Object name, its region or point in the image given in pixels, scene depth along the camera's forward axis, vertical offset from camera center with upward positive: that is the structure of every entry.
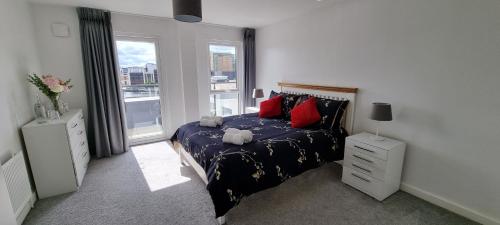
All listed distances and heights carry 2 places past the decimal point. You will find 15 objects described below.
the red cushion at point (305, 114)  3.08 -0.61
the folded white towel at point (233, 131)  2.48 -0.67
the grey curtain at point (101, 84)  3.34 -0.17
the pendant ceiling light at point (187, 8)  1.88 +0.56
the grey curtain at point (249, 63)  4.84 +0.21
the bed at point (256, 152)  2.02 -0.88
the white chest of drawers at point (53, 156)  2.39 -0.93
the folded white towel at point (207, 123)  3.05 -0.70
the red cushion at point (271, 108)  3.68 -0.60
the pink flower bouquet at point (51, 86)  2.65 -0.15
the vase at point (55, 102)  2.76 -0.37
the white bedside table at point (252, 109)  4.56 -0.79
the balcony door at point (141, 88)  3.92 -0.27
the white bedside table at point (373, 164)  2.34 -1.04
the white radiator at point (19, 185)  1.92 -1.05
